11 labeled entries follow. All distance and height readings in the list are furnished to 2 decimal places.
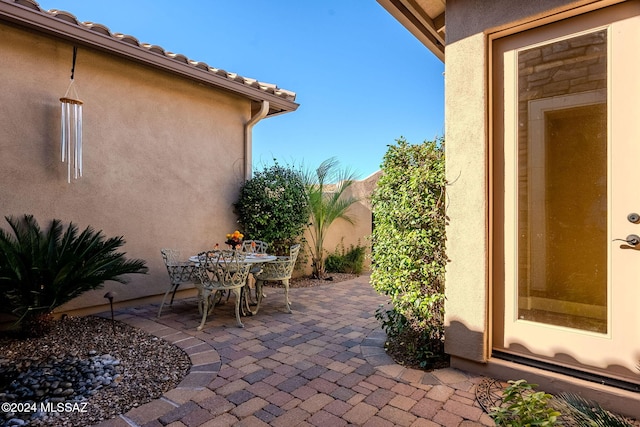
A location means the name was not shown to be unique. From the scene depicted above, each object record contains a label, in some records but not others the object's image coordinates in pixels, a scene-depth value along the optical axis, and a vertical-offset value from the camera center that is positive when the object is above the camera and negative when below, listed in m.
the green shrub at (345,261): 9.23 -1.26
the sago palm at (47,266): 3.70 -0.60
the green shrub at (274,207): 6.94 +0.12
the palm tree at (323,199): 8.30 +0.33
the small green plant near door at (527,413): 1.88 -1.11
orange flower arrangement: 5.10 -0.39
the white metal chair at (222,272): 4.62 -0.79
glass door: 2.61 +0.18
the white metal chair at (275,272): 5.32 -0.90
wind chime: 4.80 +1.14
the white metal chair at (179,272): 5.06 -0.84
